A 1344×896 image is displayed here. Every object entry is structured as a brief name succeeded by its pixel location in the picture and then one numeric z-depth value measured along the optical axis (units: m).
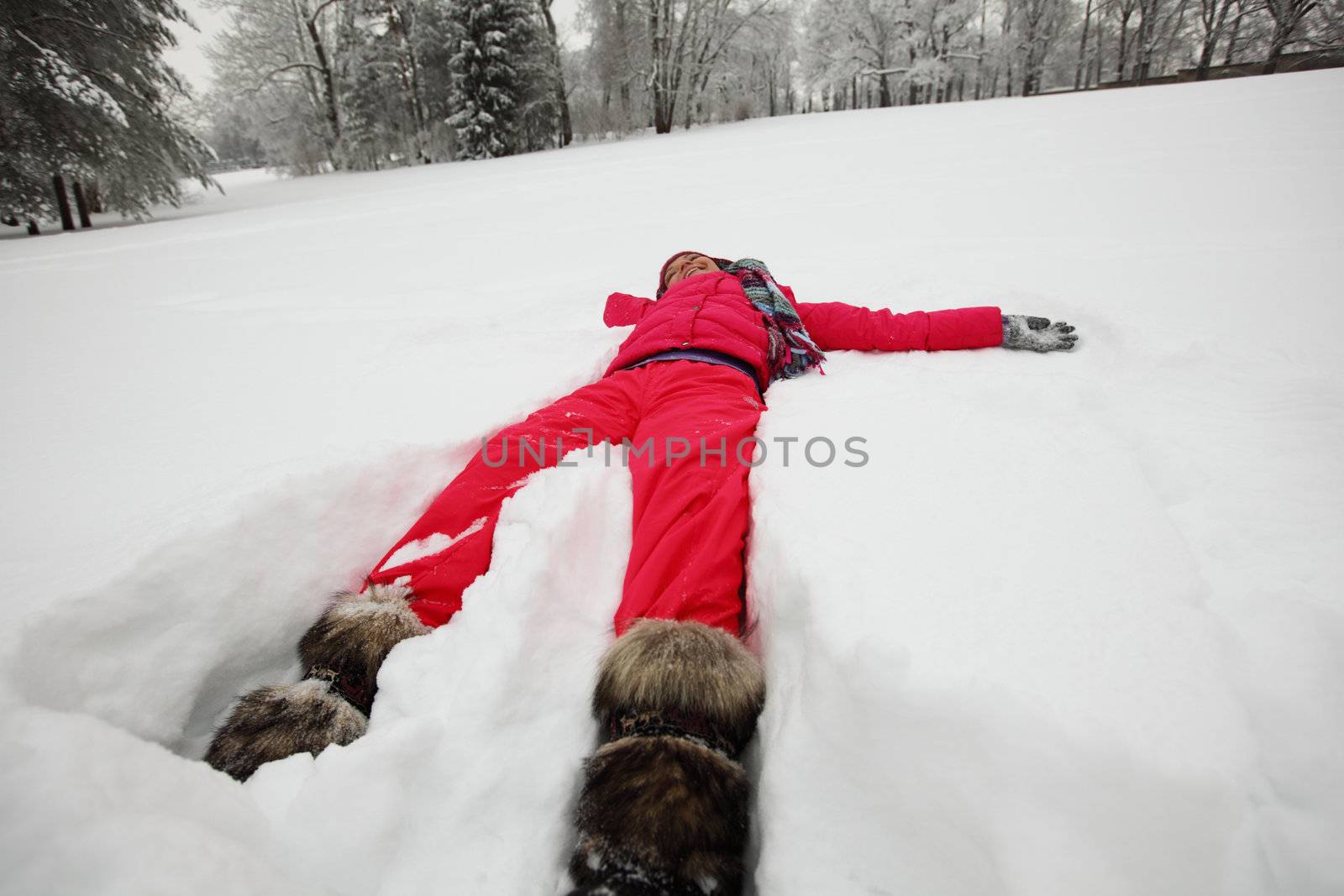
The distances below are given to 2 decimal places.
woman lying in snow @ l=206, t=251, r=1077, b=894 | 0.70
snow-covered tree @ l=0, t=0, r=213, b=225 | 6.11
